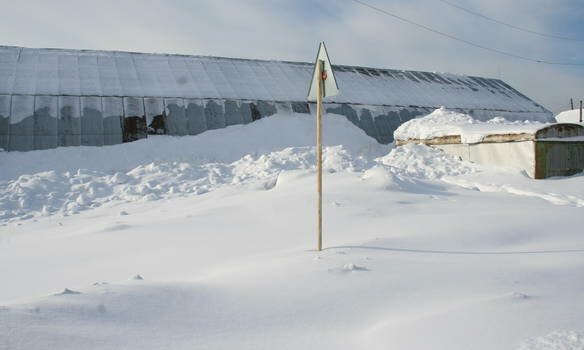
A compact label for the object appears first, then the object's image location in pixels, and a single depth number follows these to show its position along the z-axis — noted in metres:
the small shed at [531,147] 11.30
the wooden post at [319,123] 5.00
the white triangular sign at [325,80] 4.92
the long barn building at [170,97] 13.70
